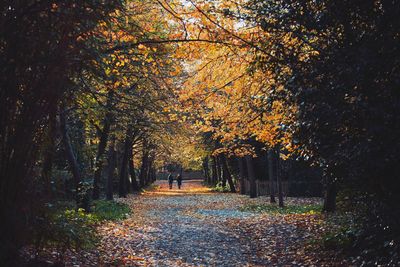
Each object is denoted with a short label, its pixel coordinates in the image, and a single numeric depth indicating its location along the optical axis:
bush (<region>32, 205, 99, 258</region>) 5.77
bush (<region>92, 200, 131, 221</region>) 14.78
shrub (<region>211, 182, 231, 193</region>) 38.18
